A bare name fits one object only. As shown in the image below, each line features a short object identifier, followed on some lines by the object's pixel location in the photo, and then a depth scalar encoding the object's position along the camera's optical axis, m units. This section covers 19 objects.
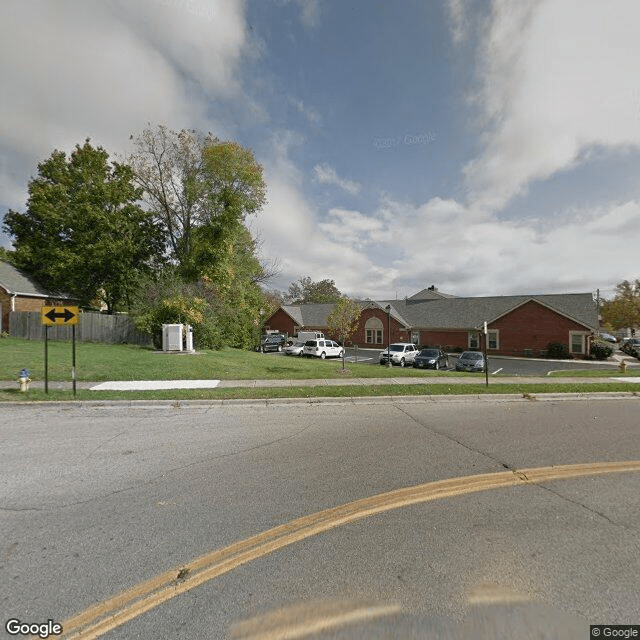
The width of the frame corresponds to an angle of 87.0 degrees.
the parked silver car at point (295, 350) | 28.30
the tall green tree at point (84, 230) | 25.77
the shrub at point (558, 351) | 30.88
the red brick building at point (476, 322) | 31.69
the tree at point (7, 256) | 28.02
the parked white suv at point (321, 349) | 27.11
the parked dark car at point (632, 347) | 32.80
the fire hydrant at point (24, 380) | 8.95
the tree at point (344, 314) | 24.19
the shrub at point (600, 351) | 29.85
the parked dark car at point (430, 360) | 22.65
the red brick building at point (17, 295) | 23.94
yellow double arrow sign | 9.22
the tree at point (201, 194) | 27.59
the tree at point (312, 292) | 76.07
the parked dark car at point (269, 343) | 30.98
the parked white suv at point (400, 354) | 24.58
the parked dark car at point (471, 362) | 22.05
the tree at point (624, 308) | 44.97
